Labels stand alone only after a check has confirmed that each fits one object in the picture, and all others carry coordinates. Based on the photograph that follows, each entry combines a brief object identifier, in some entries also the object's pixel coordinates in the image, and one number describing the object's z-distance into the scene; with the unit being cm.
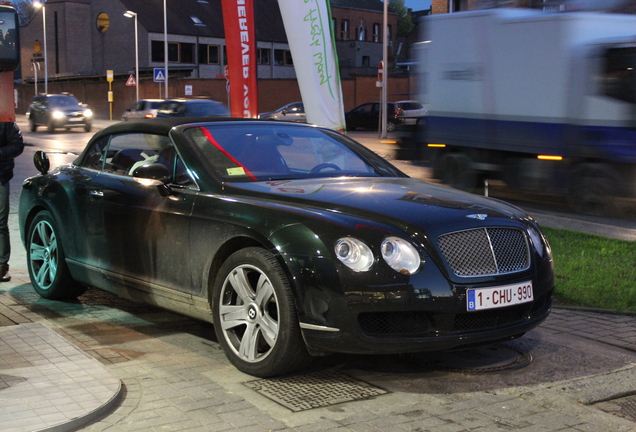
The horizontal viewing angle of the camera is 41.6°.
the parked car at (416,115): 1727
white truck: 1323
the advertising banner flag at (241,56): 1608
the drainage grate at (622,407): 432
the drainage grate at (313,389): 437
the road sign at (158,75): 4625
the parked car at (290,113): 4395
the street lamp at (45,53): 6738
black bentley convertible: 447
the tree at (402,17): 9975
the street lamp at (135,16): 5628
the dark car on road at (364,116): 4650
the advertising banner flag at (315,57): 1384
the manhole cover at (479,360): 502
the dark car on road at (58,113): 4028
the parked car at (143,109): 3647
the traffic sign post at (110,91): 5299
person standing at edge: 744
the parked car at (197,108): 2525
